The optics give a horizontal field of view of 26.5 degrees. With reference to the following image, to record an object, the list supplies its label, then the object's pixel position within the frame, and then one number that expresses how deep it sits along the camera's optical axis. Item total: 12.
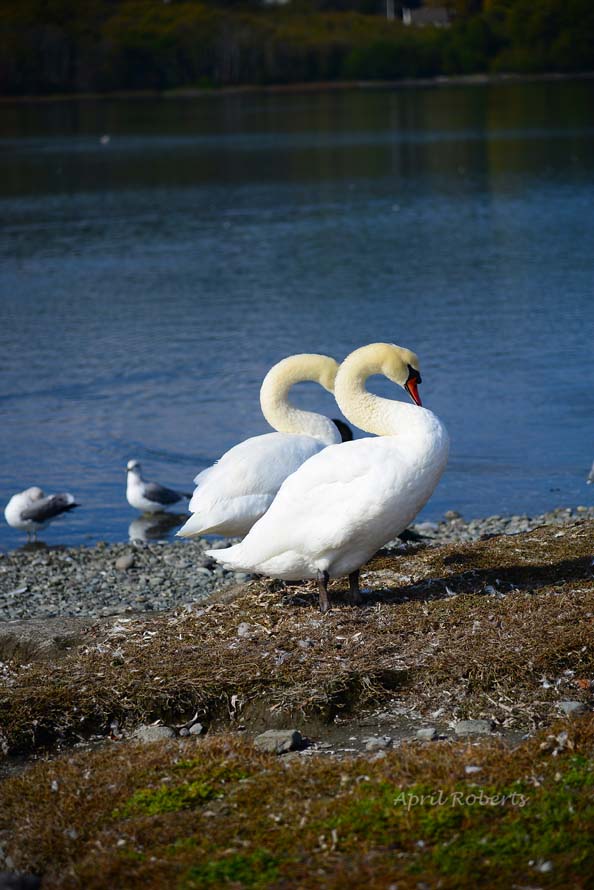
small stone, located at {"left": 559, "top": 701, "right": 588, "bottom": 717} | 5.96
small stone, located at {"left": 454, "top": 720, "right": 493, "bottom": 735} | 5.97
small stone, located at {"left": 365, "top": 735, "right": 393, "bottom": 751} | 5.86
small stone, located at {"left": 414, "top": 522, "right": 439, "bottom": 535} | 12.07
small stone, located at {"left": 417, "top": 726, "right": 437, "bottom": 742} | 5.92
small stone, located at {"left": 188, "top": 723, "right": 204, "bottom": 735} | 6.37
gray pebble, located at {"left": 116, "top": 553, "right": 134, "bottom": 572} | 11.34
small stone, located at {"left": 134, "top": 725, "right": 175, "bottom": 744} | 6.26
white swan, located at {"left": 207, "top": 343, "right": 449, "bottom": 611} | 7.16
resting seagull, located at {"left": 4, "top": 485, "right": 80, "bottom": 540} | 13.15
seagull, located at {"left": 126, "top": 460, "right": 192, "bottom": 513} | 13.41
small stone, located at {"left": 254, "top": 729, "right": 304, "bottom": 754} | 5.87
